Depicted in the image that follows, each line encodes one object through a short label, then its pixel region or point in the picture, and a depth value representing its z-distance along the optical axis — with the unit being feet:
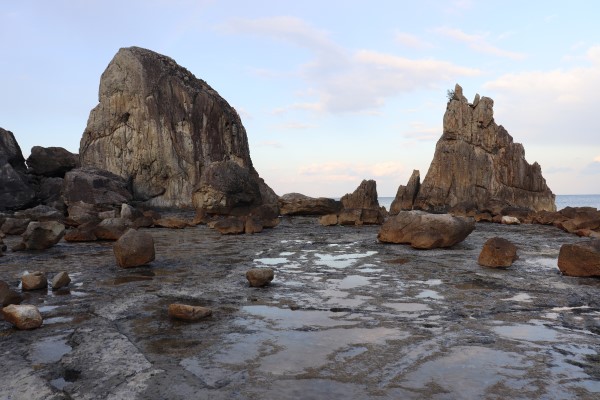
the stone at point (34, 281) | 26.08
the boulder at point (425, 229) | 43.98
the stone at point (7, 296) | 21.52
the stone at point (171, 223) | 73.85
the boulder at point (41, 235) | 45.21
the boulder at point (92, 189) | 109.60
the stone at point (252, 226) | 65.72
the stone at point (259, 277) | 27.12
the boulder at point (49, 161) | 123.03
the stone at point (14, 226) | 62.69
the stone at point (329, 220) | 79.71
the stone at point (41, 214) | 77.37
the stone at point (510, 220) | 84.67
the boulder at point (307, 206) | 104.99
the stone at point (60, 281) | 26.71
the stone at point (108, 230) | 54.54
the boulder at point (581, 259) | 28.73
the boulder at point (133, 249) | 33.47
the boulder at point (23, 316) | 18.61
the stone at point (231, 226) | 63.87
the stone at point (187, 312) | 19.77
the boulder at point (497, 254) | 33.40
